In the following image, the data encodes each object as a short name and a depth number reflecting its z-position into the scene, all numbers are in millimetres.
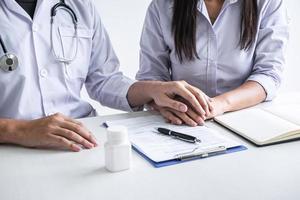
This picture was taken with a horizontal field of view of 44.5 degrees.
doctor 898
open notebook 919
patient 1313
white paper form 849
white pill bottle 747
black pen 902
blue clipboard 797
